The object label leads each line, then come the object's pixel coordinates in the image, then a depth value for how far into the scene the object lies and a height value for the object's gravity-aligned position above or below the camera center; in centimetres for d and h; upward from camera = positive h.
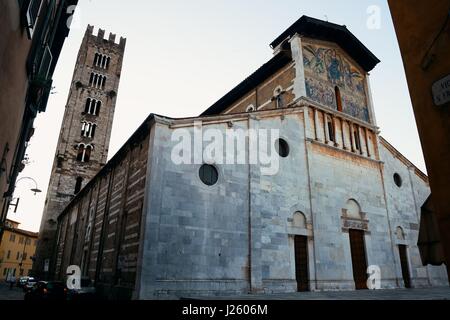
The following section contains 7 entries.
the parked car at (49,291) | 1360 -86
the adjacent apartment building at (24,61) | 500 +421
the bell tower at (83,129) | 3547 +1710
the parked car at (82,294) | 1391 -97
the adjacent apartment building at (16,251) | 5373 +334
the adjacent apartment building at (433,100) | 495 +289
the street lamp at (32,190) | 1434 +380
